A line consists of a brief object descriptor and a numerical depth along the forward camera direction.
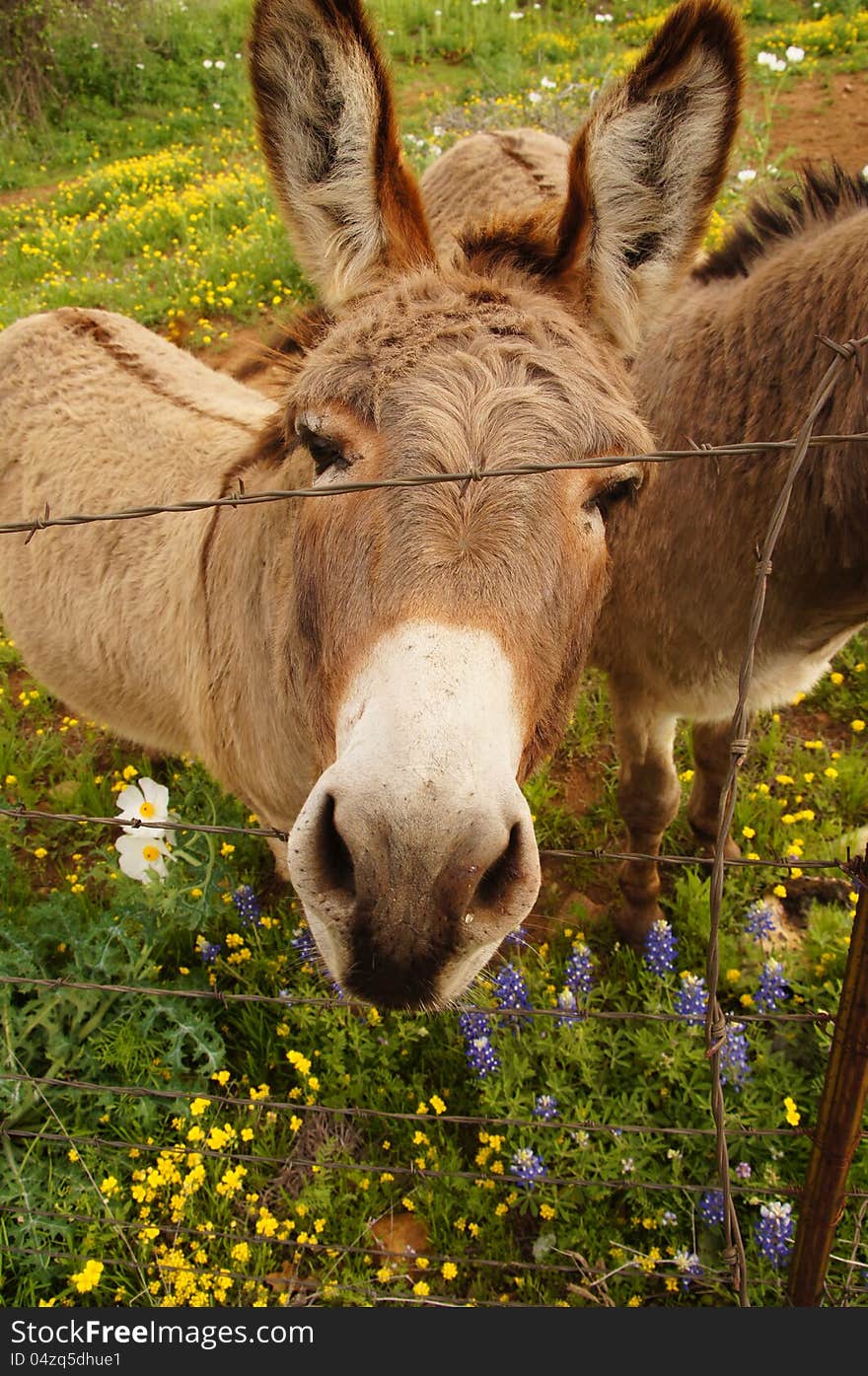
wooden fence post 1.37
